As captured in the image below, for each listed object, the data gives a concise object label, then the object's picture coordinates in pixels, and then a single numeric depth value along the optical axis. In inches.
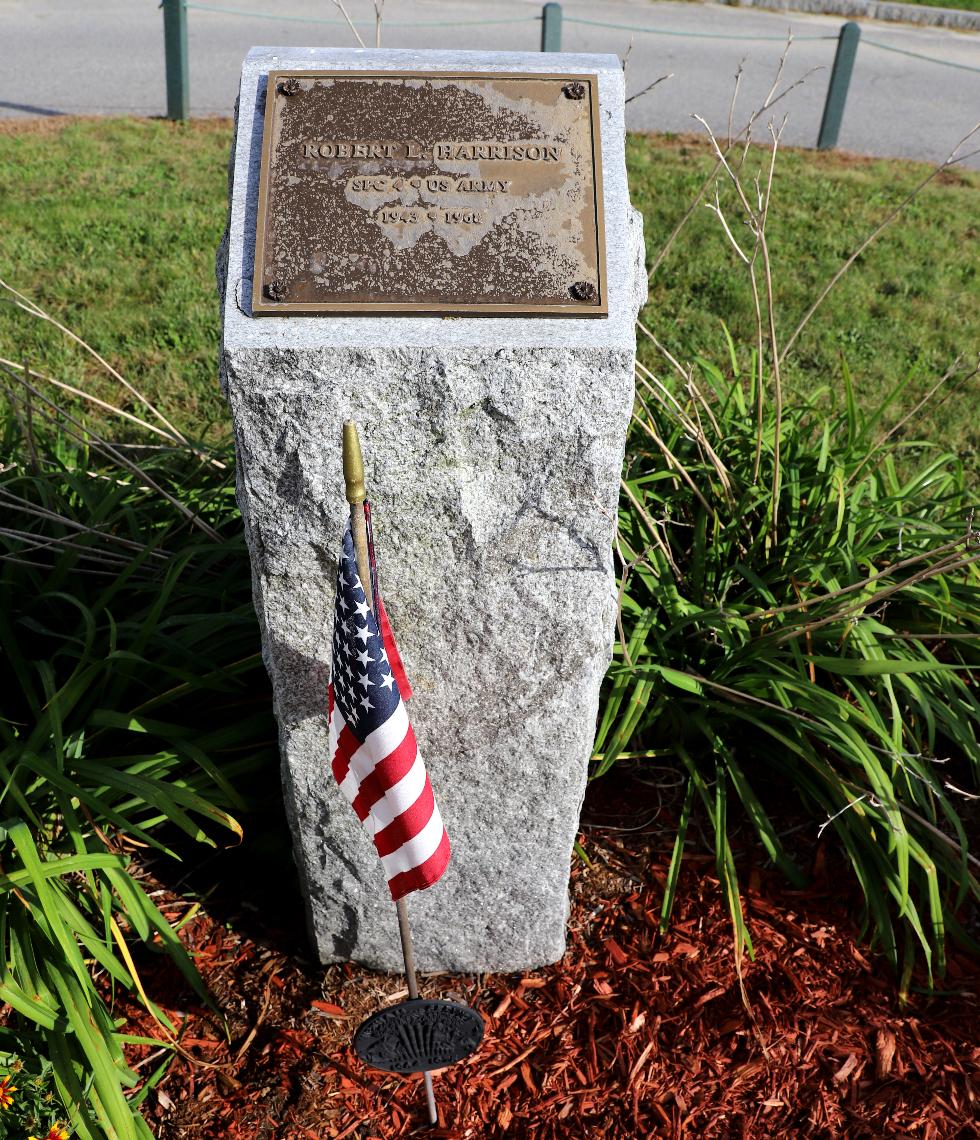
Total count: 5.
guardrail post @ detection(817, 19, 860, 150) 306.5
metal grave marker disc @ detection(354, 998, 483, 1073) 89.9
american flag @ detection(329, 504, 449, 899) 71.9
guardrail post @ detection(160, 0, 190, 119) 294.0
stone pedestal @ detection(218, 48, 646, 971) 74.8
